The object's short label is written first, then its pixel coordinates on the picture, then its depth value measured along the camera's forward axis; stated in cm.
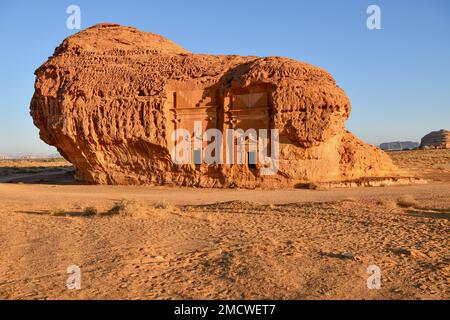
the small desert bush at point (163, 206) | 1378
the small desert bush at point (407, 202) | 1434
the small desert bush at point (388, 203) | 1382
